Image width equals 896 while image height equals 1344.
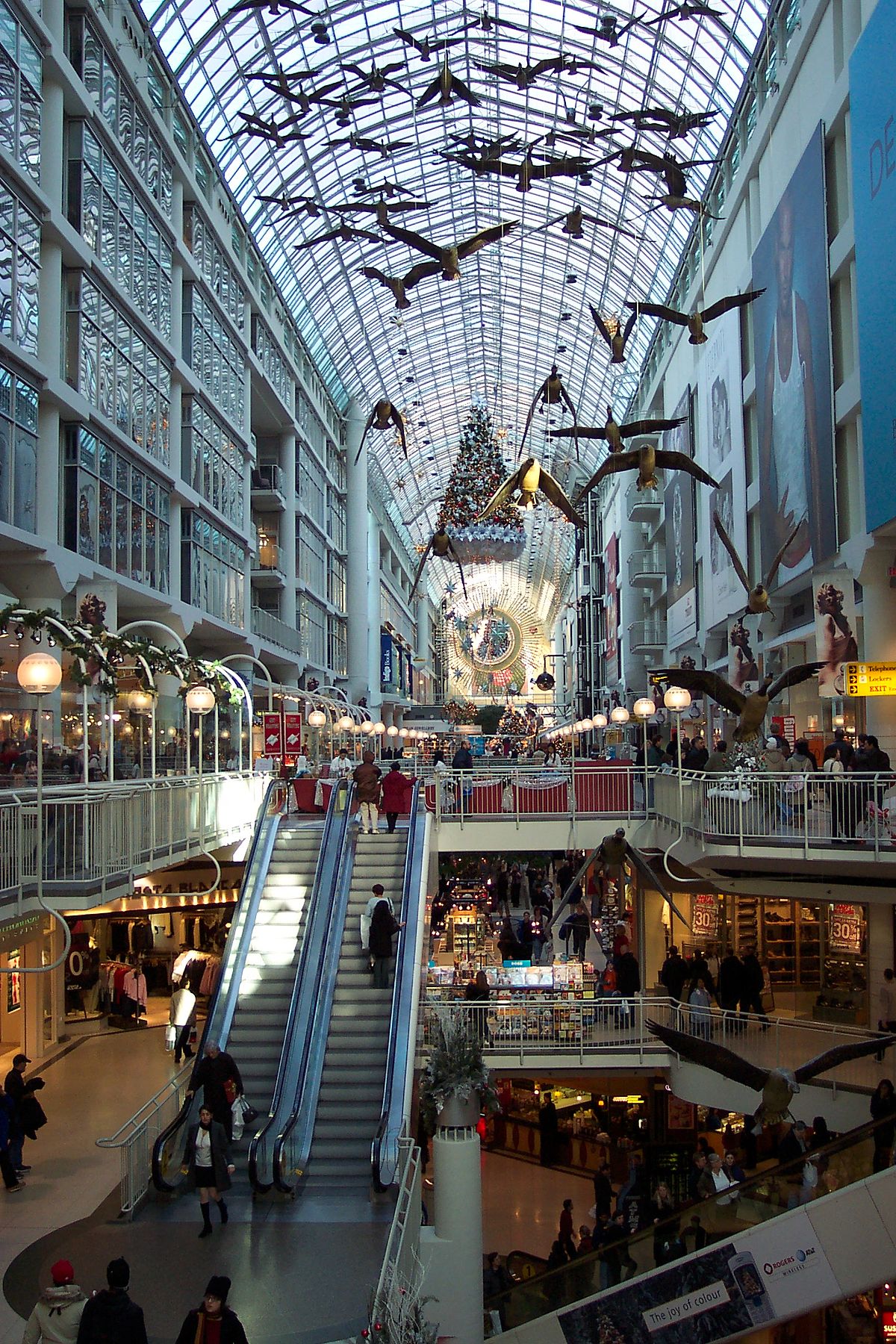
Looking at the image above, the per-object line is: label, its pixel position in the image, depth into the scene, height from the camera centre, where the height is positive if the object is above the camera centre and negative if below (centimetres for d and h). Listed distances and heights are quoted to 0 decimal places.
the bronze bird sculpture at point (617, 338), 2348 +874
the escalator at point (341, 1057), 1333 -368
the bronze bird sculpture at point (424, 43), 2264 +1369
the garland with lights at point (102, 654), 1270 +140
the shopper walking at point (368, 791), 1984 -60
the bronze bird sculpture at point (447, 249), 2188 +935
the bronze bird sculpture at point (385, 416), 2862 +830
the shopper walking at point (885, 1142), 1136 -376
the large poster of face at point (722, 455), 3022 +779
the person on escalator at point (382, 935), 1602 -239
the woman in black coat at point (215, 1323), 841 -394
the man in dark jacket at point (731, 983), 1866 -365
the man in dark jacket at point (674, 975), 1875 -355
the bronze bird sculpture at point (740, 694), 1716 +83
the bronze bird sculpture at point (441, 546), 3105 +565
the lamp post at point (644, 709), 2111 +73
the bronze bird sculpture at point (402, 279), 2325 +1015
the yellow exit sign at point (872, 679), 1808 +101
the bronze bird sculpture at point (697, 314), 2205 +809
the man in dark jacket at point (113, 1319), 800 -372
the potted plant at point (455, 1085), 1318 -366
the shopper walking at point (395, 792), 2030 -63
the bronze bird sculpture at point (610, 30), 2244 +1392
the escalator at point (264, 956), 1473 -275
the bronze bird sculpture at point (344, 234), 2427 +1092
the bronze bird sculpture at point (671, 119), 2230 +1196
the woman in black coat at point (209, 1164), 1191 -402
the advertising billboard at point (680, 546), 3847 +681
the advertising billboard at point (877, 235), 1750 +765
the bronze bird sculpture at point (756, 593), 1995 +258
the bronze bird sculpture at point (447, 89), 2175 +1233
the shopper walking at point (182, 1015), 1777 -380
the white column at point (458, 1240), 1214 -497
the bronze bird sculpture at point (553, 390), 2414 +738
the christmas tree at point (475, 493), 3544 +764
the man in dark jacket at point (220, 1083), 1284 -351
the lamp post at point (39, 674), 1030 +75
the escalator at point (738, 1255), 1162 -514
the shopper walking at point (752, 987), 1833 -368
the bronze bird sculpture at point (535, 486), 1892 +431
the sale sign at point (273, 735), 2438 +44
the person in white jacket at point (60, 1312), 812 -371
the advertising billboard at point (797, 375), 2194 +739
